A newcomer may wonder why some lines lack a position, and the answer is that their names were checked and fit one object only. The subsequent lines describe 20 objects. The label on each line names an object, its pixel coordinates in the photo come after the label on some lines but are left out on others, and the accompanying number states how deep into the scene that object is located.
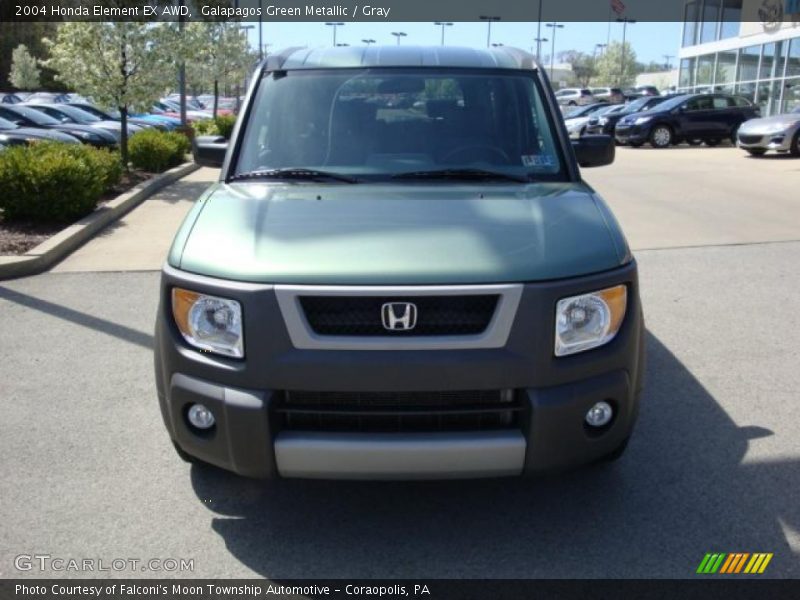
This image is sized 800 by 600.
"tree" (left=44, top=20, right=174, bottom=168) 13.57
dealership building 28.33
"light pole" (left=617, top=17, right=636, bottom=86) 95.81
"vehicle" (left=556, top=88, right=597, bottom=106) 60.72
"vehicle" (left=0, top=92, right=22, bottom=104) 26.43
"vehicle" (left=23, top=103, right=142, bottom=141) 19.77
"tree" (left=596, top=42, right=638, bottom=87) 98.00
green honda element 2.69
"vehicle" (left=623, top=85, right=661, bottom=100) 50.14
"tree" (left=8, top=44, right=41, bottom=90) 46.72
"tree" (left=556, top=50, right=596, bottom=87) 125.56
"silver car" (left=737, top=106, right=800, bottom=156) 17.94
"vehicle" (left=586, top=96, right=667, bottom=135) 26.27
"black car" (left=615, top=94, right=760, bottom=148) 23.97
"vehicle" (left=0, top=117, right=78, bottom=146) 14.32
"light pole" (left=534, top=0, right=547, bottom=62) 82.28
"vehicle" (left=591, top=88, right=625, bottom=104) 47.53
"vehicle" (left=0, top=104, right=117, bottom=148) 16.78
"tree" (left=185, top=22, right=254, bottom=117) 27.23
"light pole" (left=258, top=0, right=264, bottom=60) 43.41
